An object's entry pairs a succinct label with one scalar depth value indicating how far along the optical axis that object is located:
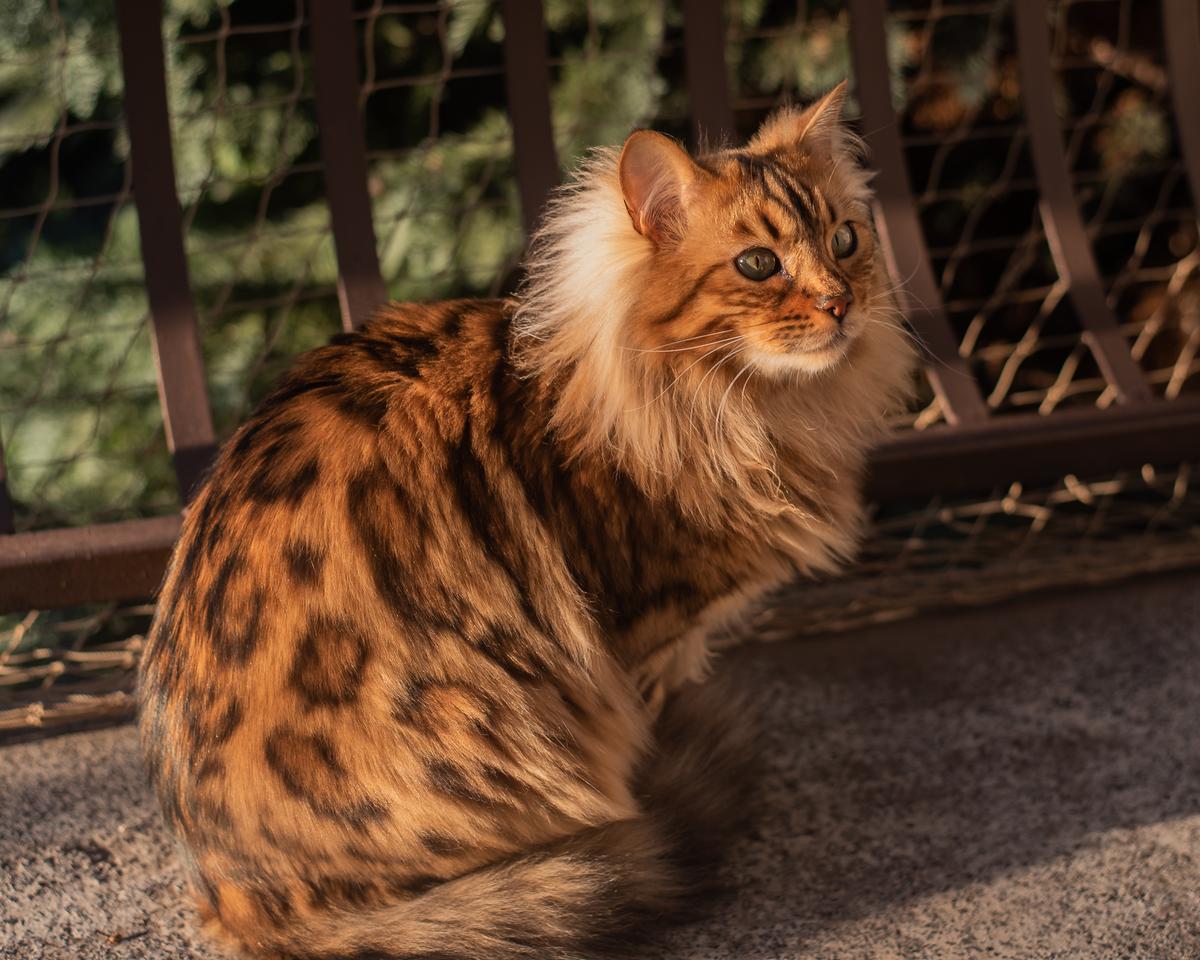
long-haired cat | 1.39
